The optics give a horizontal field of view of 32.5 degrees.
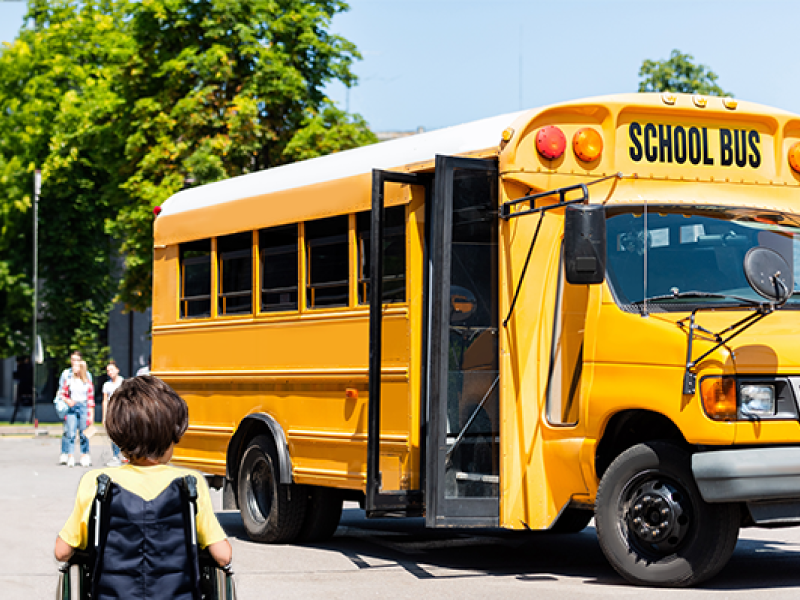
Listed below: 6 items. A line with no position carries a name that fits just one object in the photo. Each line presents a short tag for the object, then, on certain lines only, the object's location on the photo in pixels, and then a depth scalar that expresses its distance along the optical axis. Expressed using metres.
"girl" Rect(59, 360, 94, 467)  21.25
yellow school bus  7.93
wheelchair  3.92
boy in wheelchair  3.91
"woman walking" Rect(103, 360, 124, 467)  21.03
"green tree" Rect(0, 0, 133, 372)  35.47
